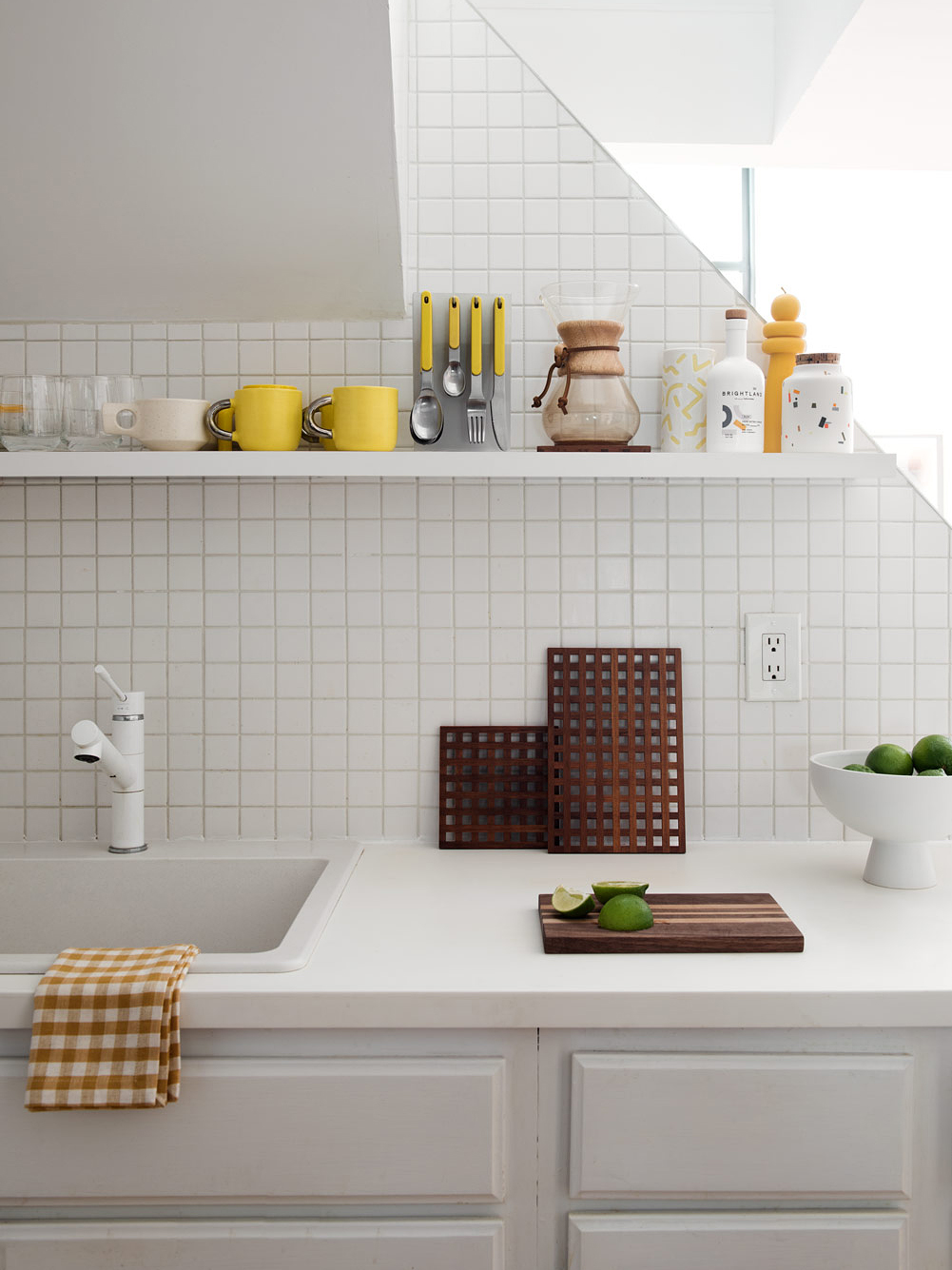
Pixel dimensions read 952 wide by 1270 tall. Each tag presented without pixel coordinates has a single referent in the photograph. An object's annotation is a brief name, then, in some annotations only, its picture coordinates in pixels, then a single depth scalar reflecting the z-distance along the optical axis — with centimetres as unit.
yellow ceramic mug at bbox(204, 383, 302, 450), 139
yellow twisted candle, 153
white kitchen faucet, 146
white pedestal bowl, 126
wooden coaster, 141
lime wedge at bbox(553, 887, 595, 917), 118
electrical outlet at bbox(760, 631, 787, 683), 160
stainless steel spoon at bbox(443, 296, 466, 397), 153
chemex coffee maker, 142
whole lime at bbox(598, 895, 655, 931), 114
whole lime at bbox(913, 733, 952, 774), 130
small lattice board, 157
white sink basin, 144
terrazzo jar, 143
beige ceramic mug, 142
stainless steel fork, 152
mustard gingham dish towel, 99
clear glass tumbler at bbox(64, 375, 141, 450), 144
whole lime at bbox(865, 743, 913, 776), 131
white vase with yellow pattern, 151
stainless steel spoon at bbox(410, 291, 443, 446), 151
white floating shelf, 137
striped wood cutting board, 113
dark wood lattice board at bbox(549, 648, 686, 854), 155
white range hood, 112
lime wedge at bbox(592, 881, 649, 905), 119
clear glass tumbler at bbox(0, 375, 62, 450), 144
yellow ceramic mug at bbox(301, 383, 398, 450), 139
